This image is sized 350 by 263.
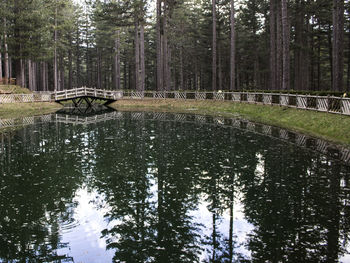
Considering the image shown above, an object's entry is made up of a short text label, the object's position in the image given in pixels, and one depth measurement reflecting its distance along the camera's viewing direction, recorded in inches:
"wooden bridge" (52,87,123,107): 1701.5
